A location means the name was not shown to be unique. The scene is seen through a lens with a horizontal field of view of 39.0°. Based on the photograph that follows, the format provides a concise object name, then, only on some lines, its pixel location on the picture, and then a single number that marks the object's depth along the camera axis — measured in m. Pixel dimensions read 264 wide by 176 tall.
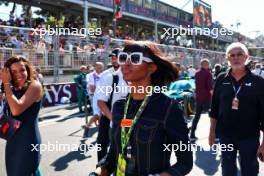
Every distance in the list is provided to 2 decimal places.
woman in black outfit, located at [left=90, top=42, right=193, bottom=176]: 2.08
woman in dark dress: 3.31
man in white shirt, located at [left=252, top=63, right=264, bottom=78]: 11.30
